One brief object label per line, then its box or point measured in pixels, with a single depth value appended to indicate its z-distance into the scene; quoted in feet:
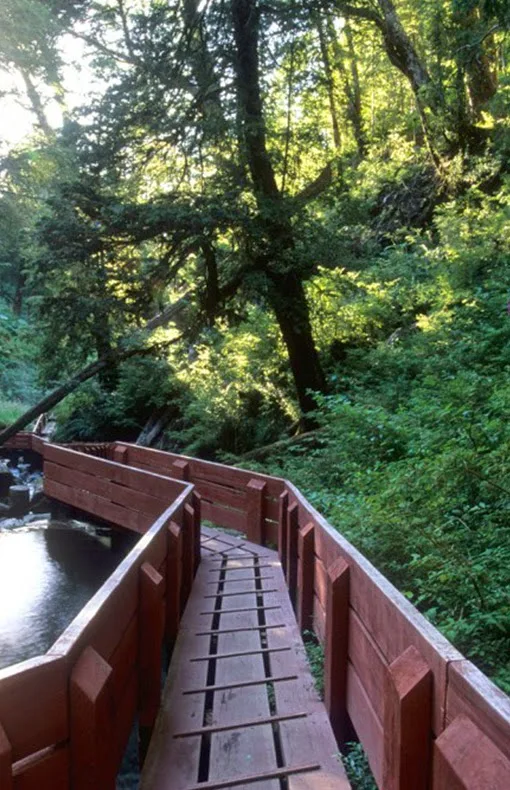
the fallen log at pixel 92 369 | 38.06
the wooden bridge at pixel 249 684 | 5.59
